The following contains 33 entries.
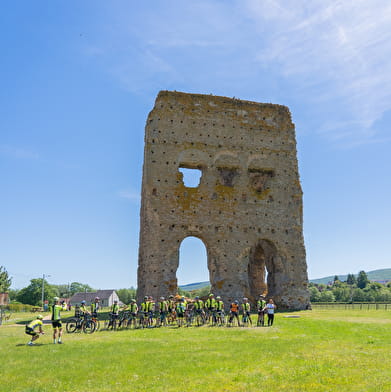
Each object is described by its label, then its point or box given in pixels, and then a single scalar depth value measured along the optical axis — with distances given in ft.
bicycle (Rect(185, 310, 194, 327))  59.32
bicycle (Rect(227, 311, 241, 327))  56.89
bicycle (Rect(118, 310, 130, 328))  57.62
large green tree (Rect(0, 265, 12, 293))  170.15
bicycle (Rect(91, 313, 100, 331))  53.84
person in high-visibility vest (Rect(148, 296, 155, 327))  57.97
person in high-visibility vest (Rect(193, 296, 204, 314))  58.95
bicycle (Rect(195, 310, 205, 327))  59.03
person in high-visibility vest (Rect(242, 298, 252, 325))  57.98
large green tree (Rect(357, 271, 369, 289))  330.13
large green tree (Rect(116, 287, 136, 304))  267.68
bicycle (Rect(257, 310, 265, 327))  56.24
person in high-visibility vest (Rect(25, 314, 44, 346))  41.18
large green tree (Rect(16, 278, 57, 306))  225.56
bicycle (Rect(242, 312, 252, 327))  58.55
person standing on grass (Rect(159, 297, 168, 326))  59.11
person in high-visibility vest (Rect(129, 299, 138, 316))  57.52
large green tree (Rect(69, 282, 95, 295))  354.39
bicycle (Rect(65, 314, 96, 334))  53.31
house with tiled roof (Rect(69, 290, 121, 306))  240.01
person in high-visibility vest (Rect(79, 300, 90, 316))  53.43
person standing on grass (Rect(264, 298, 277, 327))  55.77
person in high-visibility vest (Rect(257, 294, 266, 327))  56.34
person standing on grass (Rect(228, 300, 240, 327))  56.65
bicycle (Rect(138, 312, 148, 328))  57.82
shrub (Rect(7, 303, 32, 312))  154.20
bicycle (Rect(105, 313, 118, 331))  56.08
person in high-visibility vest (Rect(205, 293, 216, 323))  58.53
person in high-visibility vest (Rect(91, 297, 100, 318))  54.03
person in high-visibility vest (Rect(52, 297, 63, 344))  41.42
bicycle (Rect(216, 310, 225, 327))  58.08
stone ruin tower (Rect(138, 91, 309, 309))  83.41
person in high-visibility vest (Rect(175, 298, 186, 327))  56.65
